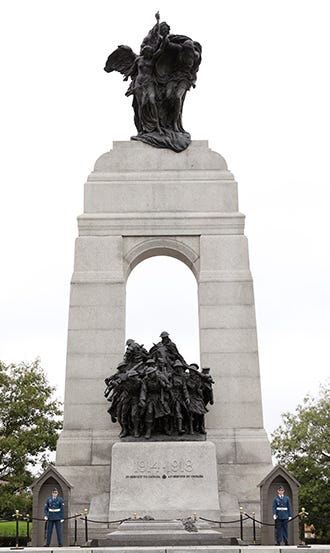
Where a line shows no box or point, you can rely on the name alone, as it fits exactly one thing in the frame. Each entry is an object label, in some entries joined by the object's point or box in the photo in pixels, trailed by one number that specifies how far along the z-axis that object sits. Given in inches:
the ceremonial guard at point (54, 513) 689.6
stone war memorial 742.5
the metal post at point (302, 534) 660.3
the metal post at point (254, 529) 721.3
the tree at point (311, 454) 1413.6
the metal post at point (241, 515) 681.0
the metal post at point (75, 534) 731.5
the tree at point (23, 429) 1333.7
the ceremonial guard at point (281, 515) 684.1
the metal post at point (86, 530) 697.2
